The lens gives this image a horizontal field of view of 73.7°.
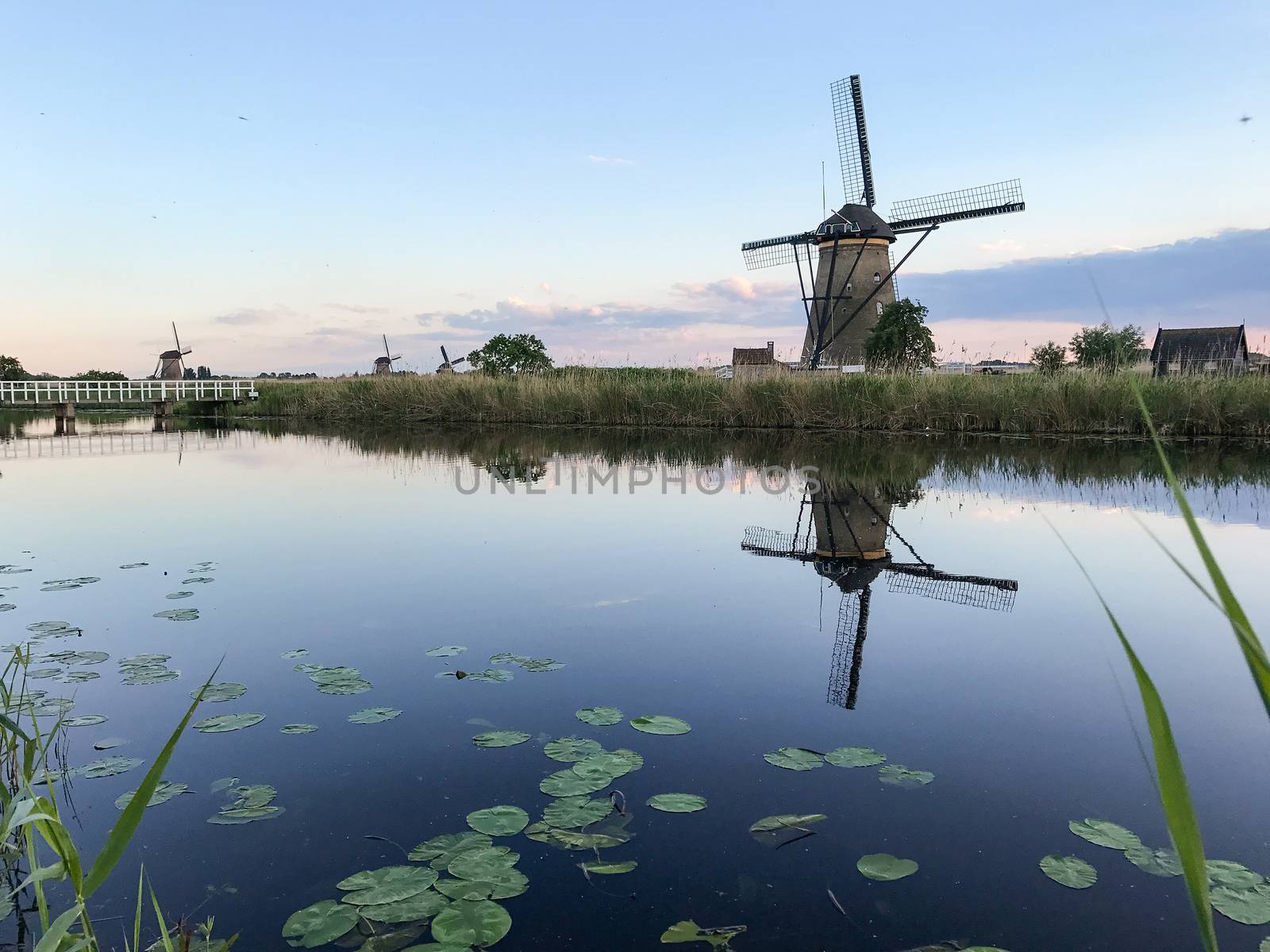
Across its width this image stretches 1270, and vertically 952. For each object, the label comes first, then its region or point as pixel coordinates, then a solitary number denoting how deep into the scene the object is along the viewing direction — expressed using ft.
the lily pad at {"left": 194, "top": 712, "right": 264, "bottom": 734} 9.71
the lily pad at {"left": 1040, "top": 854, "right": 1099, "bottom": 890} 6.78
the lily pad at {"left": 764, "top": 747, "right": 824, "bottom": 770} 8.74
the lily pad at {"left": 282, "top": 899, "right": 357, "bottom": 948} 6.07
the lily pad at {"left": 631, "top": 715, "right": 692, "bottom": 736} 9.59
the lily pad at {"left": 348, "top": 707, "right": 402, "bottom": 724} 9.94
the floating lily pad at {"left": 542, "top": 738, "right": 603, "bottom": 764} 8.92
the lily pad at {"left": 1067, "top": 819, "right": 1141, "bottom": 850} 7.30
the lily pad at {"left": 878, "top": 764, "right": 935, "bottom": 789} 8.39
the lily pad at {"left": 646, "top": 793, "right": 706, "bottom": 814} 7.88
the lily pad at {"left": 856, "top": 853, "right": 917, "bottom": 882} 6.86
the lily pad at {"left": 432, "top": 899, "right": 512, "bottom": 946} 6.07
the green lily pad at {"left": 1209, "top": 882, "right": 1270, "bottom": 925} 6.28
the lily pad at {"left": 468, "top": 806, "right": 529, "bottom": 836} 7.48
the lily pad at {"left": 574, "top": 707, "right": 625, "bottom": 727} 9.80
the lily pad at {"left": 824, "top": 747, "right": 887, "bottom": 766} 8.80
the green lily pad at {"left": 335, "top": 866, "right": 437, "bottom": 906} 6.51
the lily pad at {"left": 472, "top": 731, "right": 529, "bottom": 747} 9.25
